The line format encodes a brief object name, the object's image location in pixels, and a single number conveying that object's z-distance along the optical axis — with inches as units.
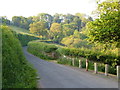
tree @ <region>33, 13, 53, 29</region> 4311.0
